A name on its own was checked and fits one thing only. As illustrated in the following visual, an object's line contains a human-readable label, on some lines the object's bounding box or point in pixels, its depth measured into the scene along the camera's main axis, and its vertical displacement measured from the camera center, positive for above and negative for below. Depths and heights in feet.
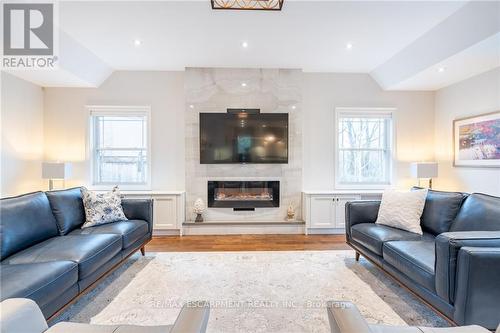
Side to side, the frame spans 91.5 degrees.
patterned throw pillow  9.15 -1.74
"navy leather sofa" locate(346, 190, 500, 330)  4.66 -2.30
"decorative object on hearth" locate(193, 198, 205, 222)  13.62 -2.55
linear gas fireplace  14.08 -1.78
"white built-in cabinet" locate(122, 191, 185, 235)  13.14 -2.58
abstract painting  11.10 +1.15
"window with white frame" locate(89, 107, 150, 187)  14.47 +0.79
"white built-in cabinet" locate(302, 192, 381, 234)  13.39 -2.60
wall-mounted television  13.78 +1.46
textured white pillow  8.53 -1.68
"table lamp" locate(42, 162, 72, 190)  12.59 -0.36
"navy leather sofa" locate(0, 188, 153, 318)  5.10 -2.36
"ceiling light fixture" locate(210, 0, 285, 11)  8.66 +5.73
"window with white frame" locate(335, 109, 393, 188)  14.87 +0.86
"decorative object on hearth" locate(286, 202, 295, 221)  13.89 -2.84
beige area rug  6.15 -3.90
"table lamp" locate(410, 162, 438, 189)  13.38 -0.32
